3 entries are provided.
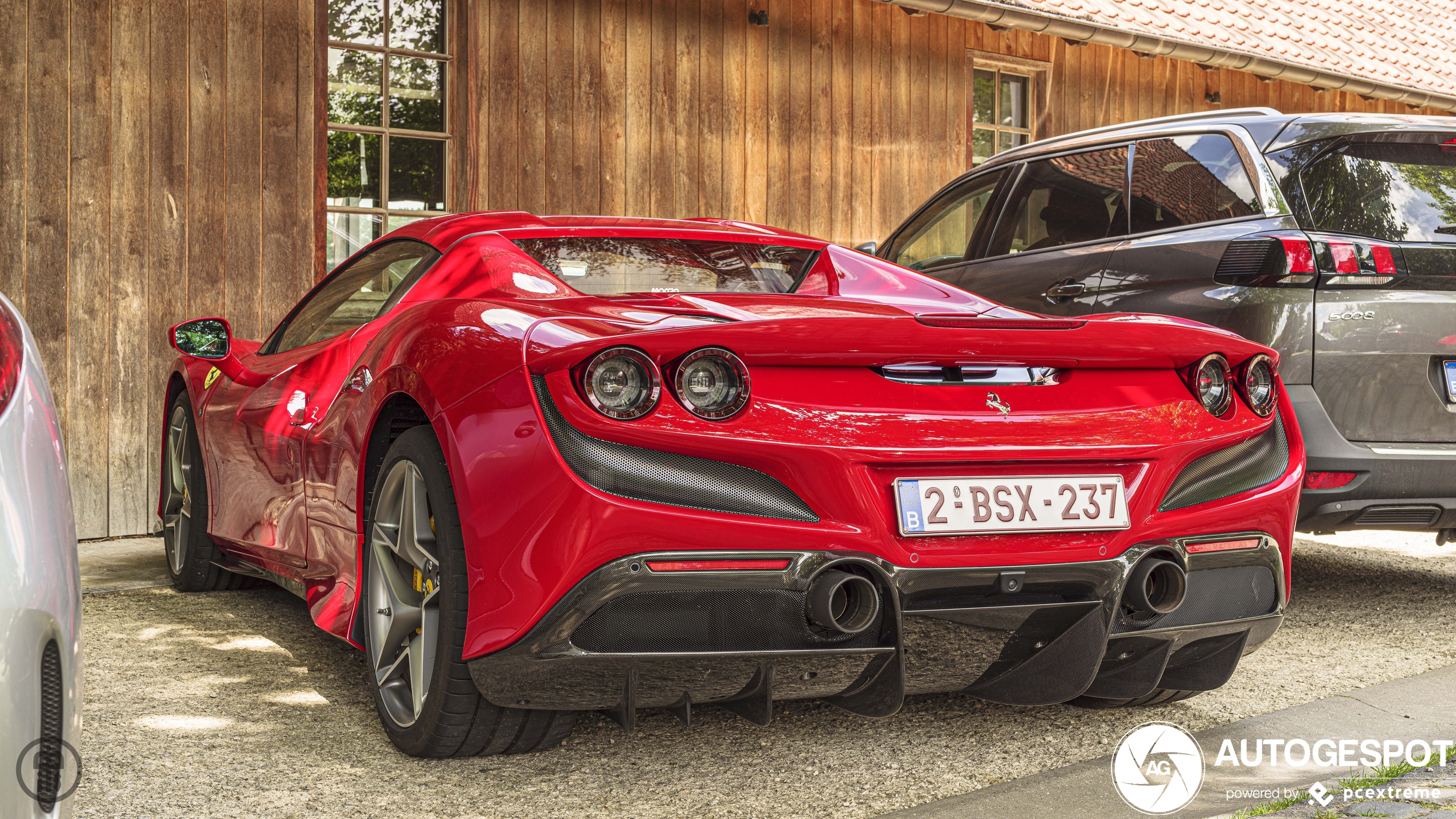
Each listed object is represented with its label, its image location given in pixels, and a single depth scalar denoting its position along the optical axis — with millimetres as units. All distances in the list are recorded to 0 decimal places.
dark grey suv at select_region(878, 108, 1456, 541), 4141
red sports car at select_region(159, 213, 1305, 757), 2361
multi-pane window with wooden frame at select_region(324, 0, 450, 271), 7016
